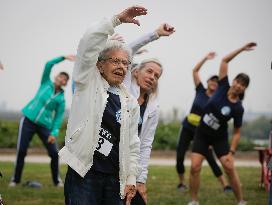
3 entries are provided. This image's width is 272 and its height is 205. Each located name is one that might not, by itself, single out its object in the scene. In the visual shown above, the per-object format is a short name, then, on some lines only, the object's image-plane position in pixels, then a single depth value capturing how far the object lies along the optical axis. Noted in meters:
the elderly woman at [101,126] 3.52
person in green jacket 9.22
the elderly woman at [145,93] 4.52
